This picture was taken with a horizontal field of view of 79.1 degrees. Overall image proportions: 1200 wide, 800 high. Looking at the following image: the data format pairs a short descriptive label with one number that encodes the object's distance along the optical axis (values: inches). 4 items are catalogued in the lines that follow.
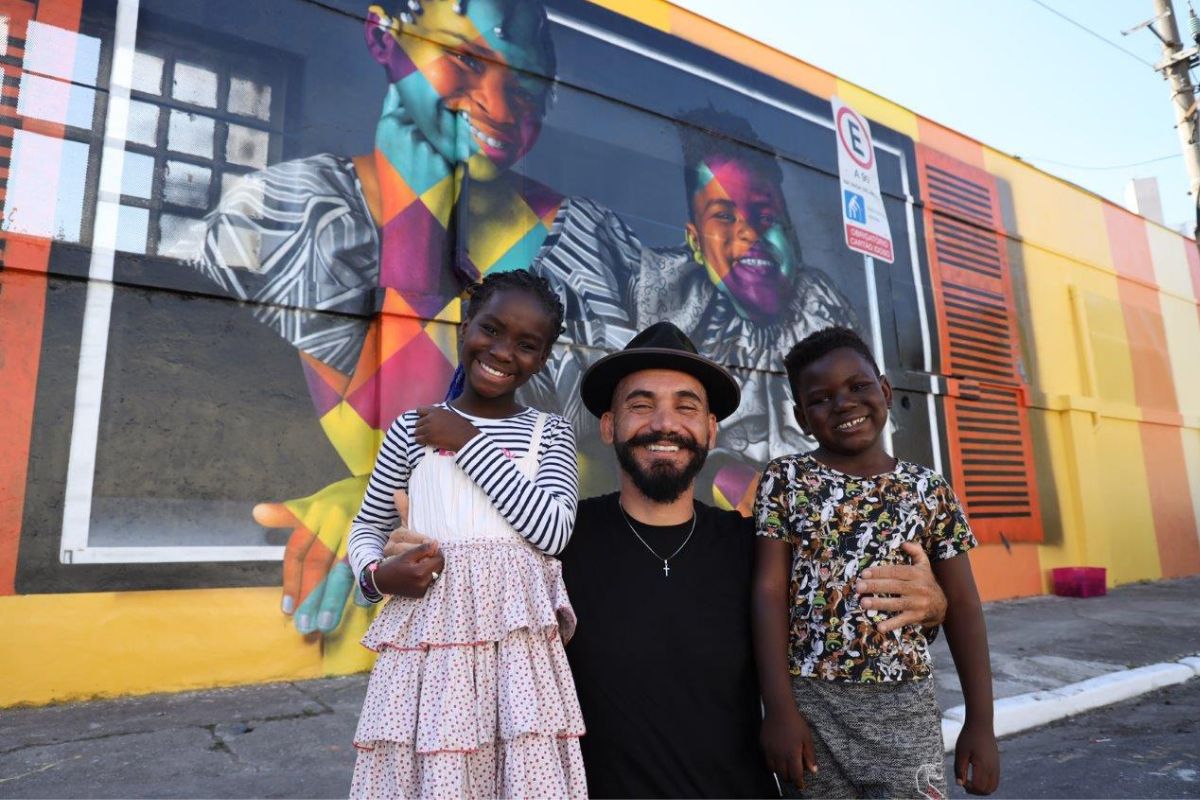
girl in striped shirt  57.9
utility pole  405.4
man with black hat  64.3
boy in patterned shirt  64.8
